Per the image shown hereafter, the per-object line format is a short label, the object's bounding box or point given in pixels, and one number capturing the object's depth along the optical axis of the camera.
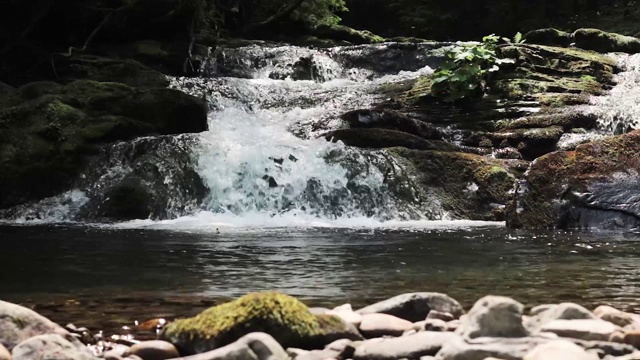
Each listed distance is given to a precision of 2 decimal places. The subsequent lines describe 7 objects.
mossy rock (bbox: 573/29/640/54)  20.11
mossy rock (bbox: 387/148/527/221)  11.52
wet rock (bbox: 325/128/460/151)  13.00
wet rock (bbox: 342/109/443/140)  13.87
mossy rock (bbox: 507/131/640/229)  9.20
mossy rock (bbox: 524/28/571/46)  20.70
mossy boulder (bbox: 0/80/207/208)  12.62
